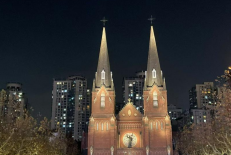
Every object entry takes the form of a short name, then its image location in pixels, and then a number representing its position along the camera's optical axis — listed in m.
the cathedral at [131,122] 66.69
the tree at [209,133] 28.57
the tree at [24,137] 37.44
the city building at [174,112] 196.38
